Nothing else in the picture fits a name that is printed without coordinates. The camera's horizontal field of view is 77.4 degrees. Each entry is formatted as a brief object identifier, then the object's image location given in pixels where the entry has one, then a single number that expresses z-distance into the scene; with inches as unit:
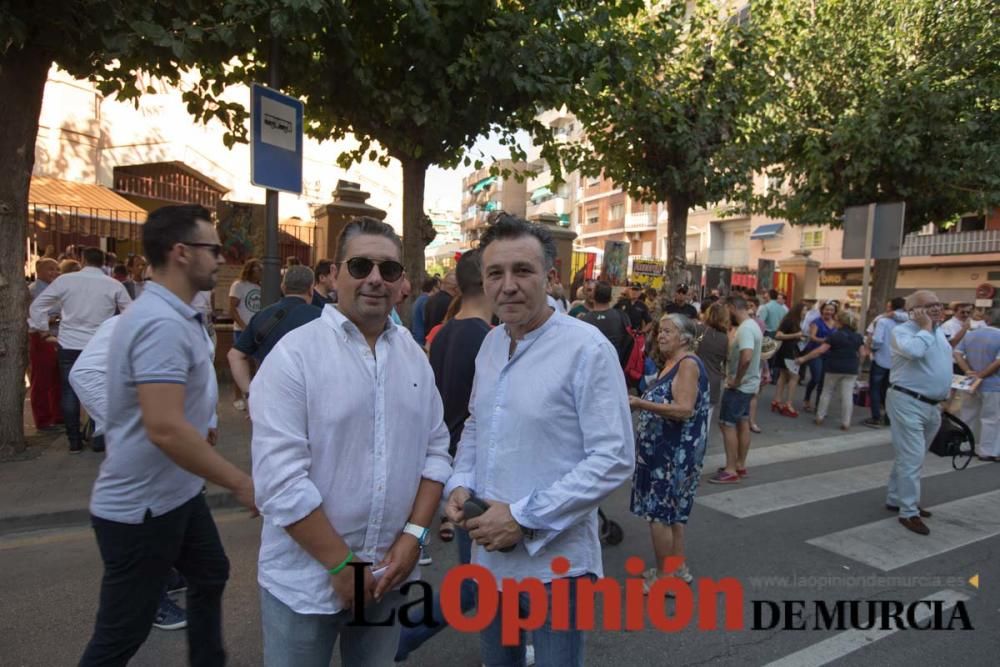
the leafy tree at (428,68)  251.0
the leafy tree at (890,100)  489.4
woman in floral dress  149.9
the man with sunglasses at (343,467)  63.8
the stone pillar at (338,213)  448.5
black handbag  213.5
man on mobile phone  194.1
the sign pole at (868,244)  356.8
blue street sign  189.2
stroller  179.0
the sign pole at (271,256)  198.4
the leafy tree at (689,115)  425.4
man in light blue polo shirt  80.0
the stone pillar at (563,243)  532.4
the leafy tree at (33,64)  194.9
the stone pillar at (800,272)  861.8
